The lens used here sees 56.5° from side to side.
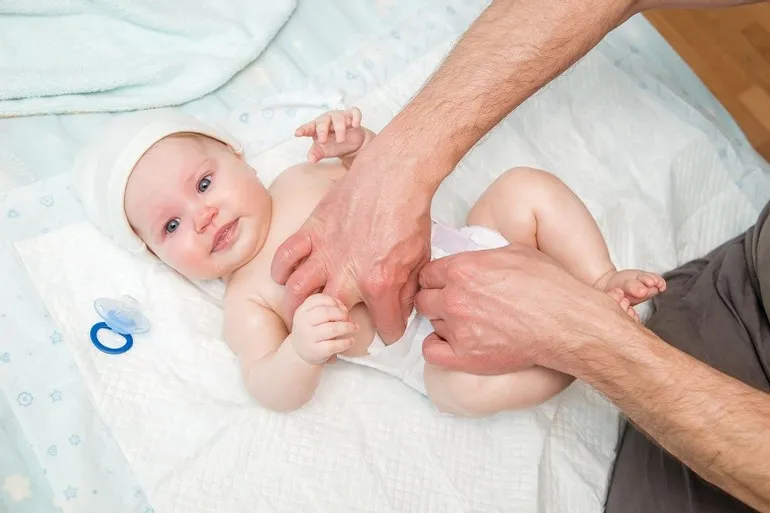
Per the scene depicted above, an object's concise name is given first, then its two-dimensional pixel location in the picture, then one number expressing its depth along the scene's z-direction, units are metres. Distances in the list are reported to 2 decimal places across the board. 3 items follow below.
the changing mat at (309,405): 1.22
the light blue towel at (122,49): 1.51
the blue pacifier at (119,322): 1.26
